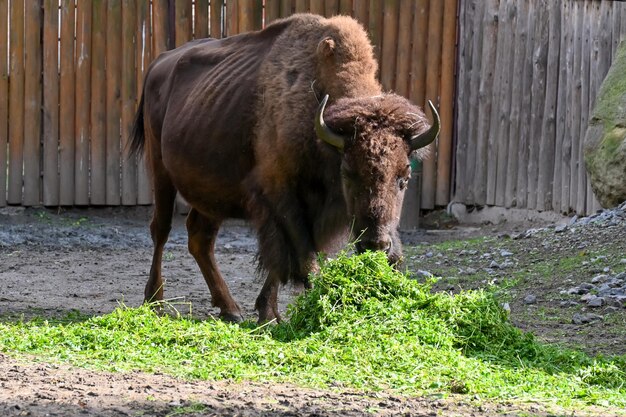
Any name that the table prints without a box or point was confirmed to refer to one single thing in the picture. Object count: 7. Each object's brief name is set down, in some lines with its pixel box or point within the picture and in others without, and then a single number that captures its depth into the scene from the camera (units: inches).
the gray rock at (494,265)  784.4
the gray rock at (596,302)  642.8
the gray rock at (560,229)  846.0
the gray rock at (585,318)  615.8
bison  549.6
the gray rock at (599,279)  689.6
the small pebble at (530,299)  676.7
